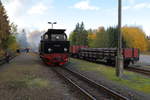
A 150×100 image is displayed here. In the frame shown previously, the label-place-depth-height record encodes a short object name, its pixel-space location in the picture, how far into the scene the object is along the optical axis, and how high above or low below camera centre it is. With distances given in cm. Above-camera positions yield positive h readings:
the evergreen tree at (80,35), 8931 +436
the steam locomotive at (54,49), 2080 -43
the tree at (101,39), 8502 +228
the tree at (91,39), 9564 +276
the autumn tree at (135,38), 8220 +261
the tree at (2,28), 2968 +268
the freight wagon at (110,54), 2030 -116
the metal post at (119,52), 1345 -52
